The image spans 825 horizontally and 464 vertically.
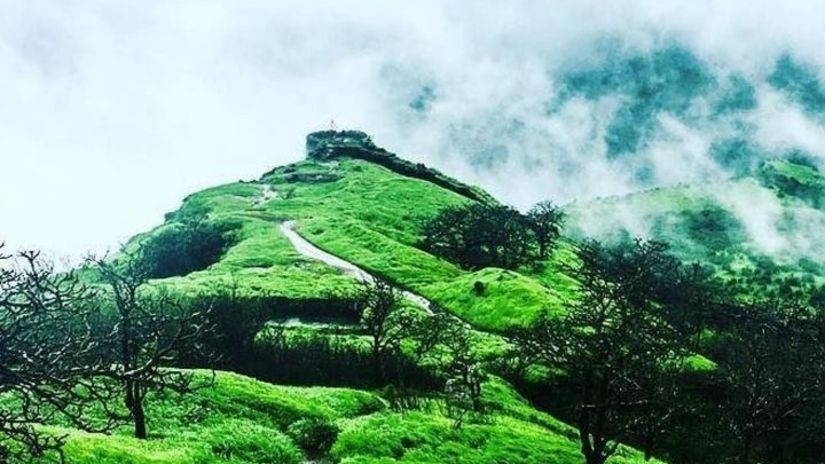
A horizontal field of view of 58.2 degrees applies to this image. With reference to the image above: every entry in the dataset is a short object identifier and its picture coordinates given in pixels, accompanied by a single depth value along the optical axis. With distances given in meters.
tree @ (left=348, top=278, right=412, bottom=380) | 96.69
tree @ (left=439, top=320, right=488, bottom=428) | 81.88
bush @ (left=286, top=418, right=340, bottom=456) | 51.53
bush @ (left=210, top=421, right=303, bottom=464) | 45.69
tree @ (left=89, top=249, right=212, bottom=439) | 16.41
